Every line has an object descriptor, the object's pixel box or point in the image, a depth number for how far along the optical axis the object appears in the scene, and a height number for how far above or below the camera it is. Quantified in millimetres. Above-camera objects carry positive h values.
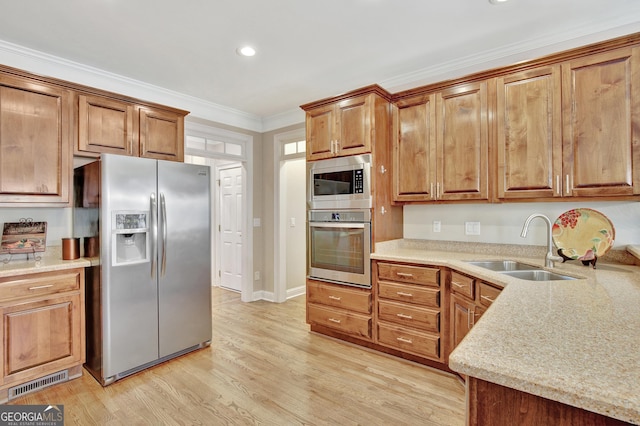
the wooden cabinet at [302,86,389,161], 2938 +880
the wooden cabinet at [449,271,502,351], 2080 -626
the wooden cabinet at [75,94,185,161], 2732 +806
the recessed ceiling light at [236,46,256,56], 2746 +1433
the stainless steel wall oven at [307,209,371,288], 2947 -320
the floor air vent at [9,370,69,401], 2240 -1234
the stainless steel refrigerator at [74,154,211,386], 2430 -379
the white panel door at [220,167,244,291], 5129 -211
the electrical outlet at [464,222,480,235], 2951 -144
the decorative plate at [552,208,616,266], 2158 -159
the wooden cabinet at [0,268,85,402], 2182 -802
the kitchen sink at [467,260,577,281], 2137 -423
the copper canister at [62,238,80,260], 2598 -270
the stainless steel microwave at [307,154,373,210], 2918 +297
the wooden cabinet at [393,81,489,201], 2668 +604
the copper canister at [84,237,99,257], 2532 -259
